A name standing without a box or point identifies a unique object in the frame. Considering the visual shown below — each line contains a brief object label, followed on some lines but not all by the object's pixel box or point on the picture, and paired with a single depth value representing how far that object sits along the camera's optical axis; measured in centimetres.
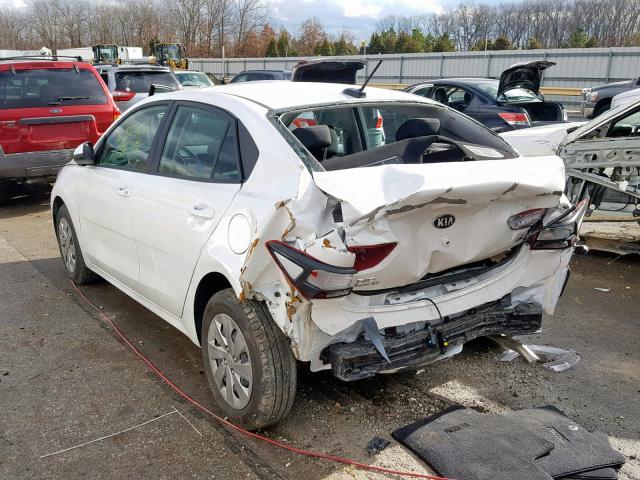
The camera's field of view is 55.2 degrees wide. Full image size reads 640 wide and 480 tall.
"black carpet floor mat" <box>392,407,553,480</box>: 281
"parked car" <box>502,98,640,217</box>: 564
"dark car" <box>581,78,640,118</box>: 1355
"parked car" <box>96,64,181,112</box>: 1291
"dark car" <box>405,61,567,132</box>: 965
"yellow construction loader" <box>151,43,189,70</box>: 3760
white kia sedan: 273
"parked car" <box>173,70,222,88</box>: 1812
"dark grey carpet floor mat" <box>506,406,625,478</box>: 287
